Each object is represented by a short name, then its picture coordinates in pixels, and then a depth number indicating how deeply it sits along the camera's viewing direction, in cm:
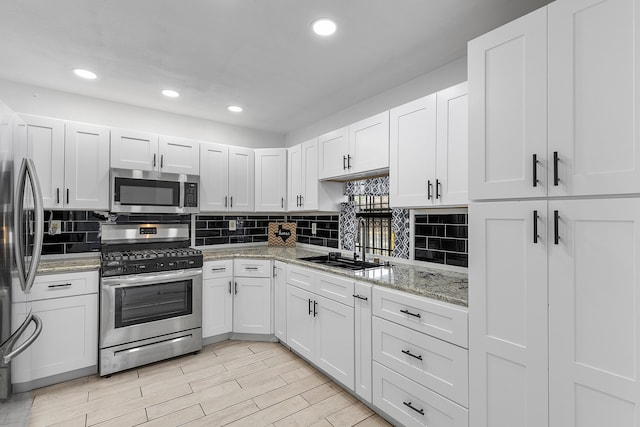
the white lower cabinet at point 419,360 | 157
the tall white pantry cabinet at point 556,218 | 108
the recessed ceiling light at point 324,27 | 186
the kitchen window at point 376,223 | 290
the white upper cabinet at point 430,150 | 192
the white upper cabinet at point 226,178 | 343
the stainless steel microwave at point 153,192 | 288
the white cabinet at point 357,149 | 246
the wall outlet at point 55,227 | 284
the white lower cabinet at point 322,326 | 224
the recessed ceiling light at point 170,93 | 292
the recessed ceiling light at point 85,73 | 250
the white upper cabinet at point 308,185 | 324
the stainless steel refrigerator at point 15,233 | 137
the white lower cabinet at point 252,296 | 321
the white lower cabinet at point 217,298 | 309
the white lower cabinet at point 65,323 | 232
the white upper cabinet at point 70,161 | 257
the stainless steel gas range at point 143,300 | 256
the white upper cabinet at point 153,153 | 293
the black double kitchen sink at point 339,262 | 271
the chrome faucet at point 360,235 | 271
